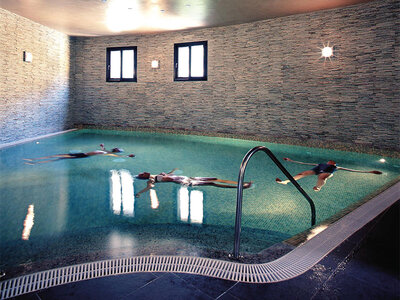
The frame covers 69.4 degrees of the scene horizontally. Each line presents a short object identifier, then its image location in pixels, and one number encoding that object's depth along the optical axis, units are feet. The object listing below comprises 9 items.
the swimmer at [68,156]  19.54
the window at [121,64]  35.63
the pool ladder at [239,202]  6.45
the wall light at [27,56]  28.47
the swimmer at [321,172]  15.31
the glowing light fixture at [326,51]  24.67
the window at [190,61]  31.96
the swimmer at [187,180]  14.58
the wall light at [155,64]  33.94
